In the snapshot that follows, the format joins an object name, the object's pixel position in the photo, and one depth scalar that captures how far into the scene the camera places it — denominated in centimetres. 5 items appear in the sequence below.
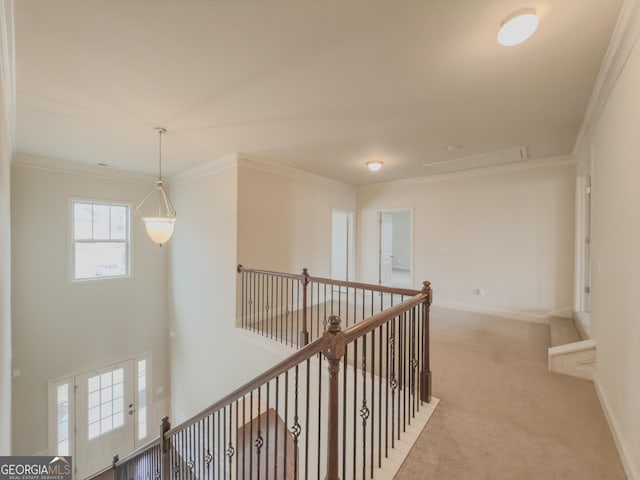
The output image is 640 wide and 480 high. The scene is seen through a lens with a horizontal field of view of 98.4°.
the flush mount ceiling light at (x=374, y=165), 435
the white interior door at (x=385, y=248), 624
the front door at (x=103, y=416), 489
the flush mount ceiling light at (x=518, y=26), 150
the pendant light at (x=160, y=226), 317
